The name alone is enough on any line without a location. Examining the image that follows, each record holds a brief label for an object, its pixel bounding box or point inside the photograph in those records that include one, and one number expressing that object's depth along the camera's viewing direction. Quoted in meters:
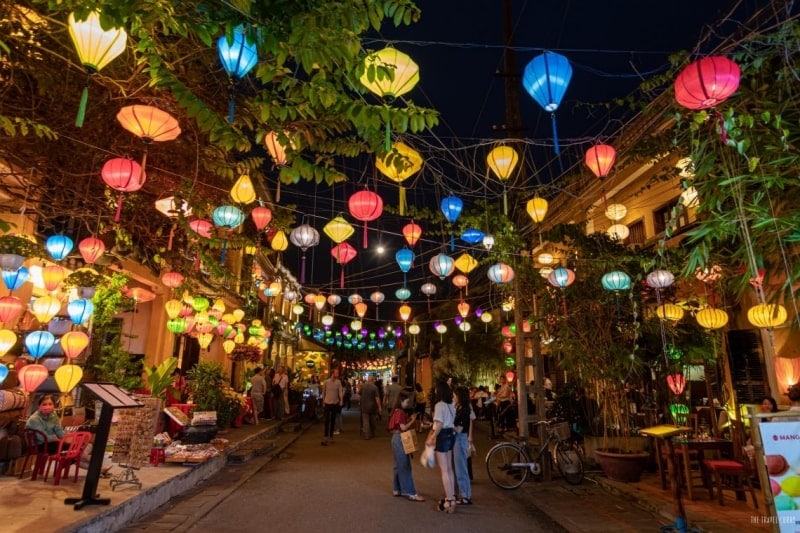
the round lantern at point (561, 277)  10.07
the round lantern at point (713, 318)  9.58
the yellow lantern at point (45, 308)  8.98
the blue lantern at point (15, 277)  7.97
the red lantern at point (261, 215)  9.02
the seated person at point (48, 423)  7.43
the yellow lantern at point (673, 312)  10.16
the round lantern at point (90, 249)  9.49
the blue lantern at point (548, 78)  6.14
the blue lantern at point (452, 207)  9.47
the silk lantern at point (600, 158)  7.70
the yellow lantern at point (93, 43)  4.17
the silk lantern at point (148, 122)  5.61
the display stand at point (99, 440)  5.95
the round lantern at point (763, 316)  7.69
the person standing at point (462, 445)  7.54
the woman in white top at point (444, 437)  7.25
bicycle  9.06
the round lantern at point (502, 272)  10.34
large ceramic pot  8.88
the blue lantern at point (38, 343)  8.45
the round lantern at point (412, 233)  10.52
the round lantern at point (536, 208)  9.42
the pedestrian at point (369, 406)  16.04
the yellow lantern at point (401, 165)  4.71
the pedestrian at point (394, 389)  15.14
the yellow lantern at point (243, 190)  7.63
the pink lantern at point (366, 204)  7.88
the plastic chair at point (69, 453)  7.11
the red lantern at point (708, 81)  4.73
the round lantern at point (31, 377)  7.93
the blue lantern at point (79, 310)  9.62
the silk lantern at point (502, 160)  7.81
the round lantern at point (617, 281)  9.47
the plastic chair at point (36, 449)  7.21
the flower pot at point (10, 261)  7.80
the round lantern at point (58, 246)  8.92
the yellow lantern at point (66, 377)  8.46
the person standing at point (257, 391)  16.62
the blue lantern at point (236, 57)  4.50
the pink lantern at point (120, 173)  6.74
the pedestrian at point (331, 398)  14.77
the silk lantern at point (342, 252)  10.50
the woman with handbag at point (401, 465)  7.93
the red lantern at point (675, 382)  10.11
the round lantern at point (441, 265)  11.05
